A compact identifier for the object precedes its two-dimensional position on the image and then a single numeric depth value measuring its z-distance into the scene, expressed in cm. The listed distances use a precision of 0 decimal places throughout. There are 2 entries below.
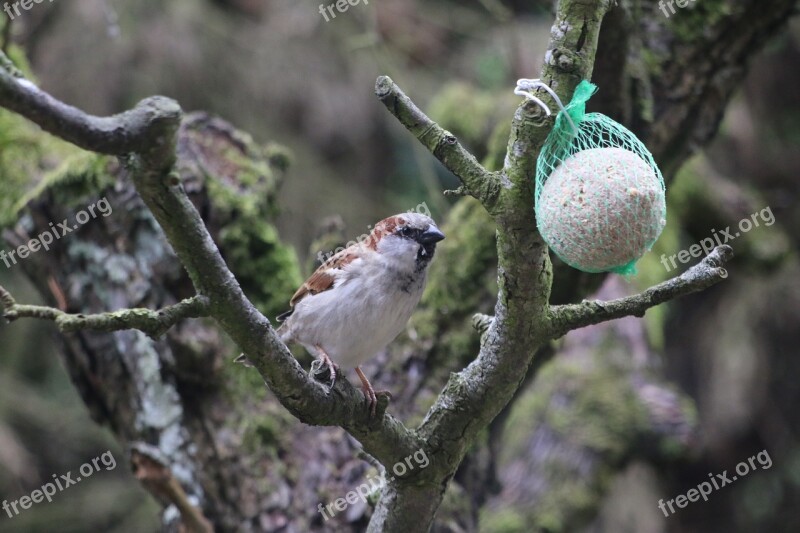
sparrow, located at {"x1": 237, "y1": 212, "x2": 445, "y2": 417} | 621
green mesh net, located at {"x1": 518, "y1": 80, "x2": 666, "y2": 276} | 433
